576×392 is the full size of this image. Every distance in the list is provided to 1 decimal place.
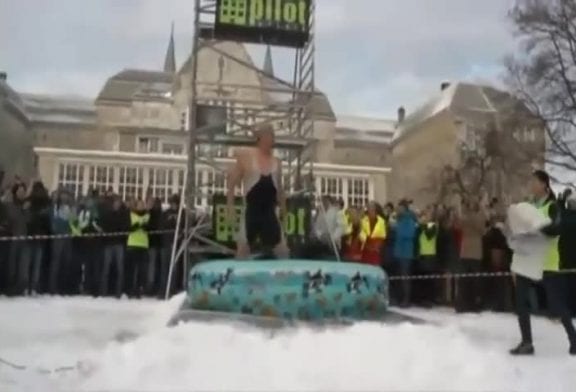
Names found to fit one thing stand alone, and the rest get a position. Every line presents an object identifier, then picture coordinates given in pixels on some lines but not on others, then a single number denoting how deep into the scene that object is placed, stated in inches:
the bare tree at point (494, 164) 1095.0
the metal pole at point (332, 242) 491.8
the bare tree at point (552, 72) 962.1
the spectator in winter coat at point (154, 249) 489.4
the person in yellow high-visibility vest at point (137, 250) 484.7
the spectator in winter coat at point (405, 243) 483.5
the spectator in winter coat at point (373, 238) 486.9
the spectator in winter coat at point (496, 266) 481.4
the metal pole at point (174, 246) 475.2
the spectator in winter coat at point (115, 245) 482.9
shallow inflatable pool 259.3
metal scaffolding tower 573.0
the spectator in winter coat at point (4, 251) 459.2
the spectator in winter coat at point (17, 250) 460.4
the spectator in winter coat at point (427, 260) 486.0
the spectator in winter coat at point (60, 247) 475.8
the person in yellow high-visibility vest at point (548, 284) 265.4
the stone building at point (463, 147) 1096.8
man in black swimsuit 278.1
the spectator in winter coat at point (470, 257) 471.5
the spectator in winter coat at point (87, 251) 484.7
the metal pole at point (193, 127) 559.8
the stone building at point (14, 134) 2329.0
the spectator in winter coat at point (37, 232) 467.8
